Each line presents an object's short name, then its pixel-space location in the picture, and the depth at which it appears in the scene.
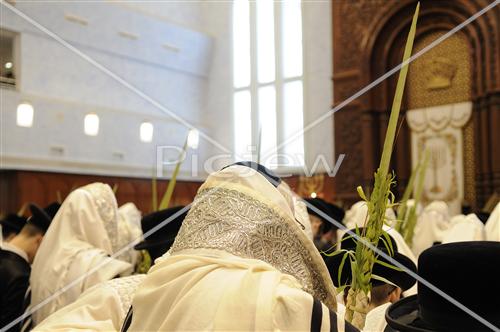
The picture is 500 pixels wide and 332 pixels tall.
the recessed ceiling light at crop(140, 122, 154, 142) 12.21
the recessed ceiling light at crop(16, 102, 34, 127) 10.68
